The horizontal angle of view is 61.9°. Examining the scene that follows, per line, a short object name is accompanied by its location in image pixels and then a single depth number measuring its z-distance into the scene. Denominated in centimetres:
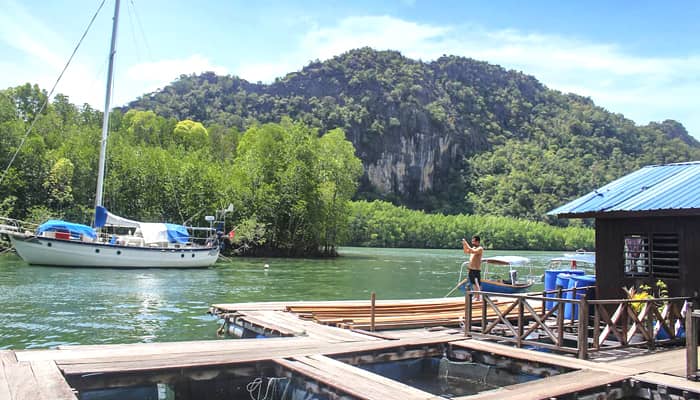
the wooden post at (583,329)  970
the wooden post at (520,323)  1101
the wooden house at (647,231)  1139
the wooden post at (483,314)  1198
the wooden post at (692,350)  827
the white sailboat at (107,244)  3688
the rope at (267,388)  910
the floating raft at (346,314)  1317
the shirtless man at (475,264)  1514
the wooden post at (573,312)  1307
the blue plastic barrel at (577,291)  1331
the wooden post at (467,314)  1194
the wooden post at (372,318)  1296
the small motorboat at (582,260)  2580
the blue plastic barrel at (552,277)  1585
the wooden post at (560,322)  1045
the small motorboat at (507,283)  2686
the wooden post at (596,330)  1019
